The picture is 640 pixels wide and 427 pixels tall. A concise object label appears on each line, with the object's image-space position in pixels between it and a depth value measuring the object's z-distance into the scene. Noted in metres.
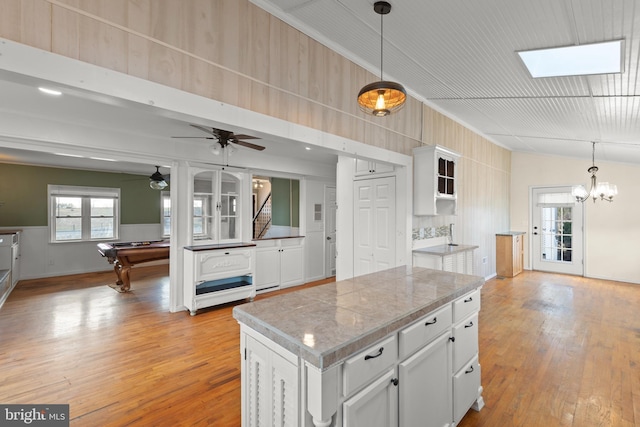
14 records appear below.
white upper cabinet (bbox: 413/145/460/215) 3.75
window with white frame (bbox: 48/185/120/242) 6.63
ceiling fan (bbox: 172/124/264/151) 3.47
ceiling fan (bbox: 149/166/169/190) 5.83
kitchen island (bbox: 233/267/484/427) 1.16
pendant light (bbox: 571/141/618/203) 5.13
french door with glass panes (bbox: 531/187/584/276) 6.59
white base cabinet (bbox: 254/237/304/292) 5.29
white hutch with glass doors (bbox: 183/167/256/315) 4.17
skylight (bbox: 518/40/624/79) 2.12
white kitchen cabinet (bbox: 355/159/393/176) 3.97
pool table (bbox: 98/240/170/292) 4.91
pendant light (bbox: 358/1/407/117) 1.78
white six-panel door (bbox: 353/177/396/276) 3.89
